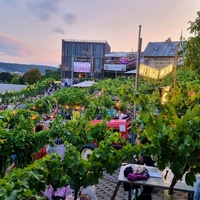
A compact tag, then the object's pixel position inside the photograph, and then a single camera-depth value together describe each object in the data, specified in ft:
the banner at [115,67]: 162.61
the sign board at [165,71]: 18.39
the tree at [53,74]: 195.36
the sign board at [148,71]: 17.22
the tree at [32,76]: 203.51
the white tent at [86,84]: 77.59
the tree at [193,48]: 14.20
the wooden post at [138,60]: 16.10
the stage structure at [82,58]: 175.73
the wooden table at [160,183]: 12.60
